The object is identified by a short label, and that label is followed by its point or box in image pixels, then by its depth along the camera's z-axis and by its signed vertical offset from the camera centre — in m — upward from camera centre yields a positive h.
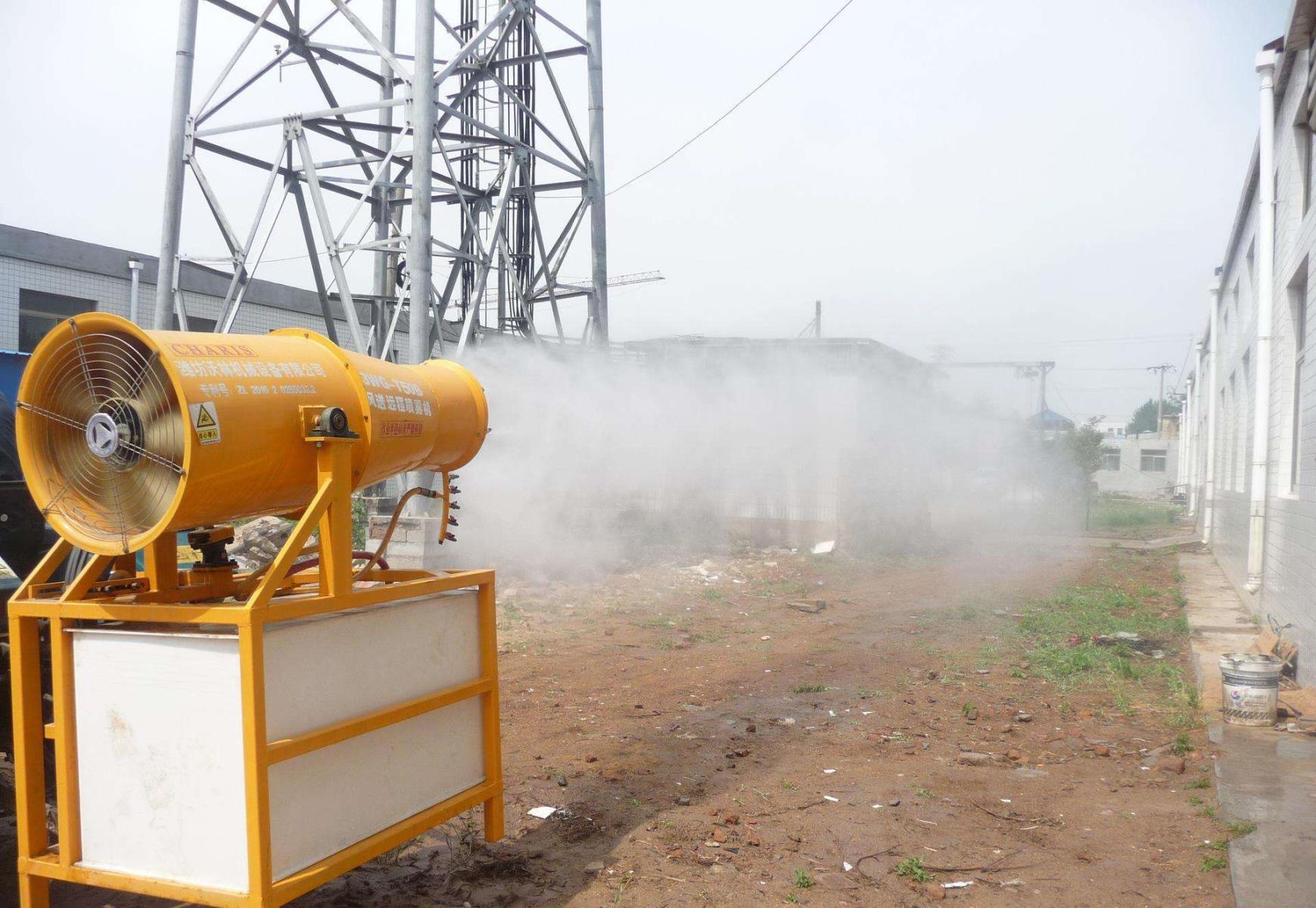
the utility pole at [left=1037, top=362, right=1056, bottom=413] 36.09 +1.30
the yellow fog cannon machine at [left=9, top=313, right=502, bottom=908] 2.83 -0.70
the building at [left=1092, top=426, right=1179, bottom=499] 47.62 -2.69
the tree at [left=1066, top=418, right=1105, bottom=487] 29.69 -1.09
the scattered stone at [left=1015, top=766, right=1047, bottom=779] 5.15 -1.93
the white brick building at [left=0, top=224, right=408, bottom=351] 13.50 +1.99
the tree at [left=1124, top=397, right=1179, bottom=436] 88.66 +0.11
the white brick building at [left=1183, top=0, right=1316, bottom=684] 6.70 +0.40
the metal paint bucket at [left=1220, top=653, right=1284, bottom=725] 5.76 -1.63
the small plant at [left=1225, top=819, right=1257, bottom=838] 4.09 -1.77
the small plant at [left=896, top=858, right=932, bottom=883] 3.83 -1.83
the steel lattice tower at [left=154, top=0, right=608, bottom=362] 9.27 +2.77
